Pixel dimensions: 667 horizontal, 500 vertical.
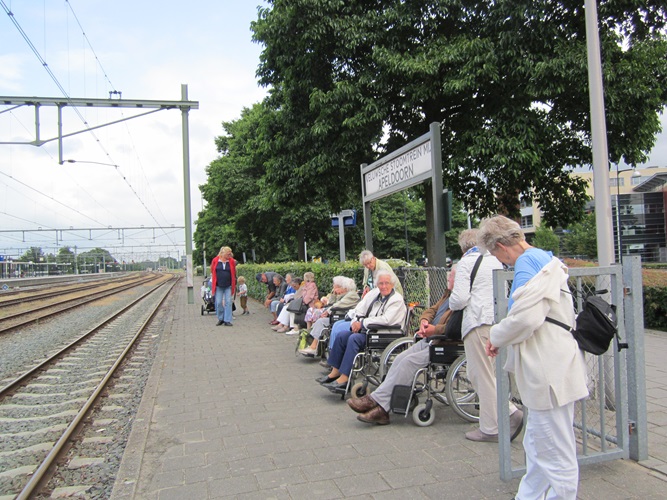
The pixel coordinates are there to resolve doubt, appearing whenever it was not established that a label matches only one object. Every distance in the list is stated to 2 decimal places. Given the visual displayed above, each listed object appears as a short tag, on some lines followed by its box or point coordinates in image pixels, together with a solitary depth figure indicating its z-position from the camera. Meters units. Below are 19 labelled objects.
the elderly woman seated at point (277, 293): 13.57
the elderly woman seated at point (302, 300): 10.02
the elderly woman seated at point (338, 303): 7.61
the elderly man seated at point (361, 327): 5.66
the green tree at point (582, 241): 55.84
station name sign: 6.73
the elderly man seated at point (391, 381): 4.68
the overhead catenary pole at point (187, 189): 21.25
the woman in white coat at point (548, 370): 2.68
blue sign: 13.01
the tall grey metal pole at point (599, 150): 5.23
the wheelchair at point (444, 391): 4.65
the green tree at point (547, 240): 66.46
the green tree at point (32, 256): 78.19
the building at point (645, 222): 65.56
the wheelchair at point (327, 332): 7.48
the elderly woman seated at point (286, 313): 11.78
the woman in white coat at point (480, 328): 4.25
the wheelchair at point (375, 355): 5.59
